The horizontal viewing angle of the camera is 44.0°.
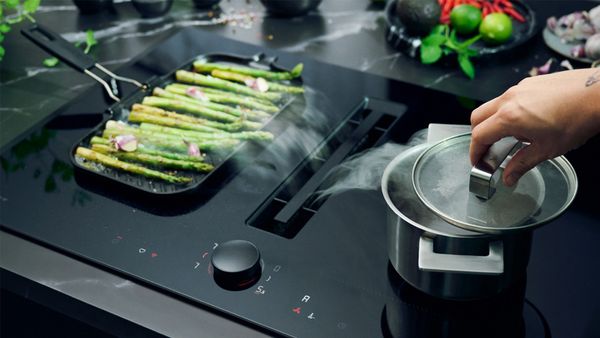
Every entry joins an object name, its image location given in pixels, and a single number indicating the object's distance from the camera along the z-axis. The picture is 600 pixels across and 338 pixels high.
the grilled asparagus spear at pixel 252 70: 1.53
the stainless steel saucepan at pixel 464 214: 0.90
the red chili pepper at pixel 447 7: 1.71
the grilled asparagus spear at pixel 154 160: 1.29
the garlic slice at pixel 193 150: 1.32
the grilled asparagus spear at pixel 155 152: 1.31
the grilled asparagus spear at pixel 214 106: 1.43
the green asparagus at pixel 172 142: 1.35
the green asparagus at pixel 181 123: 1.39
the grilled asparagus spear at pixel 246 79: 1.50
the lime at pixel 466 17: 1.61
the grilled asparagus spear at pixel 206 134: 1.36
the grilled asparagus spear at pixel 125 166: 1.27
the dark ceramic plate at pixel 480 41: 1.60
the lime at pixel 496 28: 1.57
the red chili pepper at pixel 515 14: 1.71
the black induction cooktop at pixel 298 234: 1.02
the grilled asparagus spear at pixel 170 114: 1.41
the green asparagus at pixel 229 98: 1.45
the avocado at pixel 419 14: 1.60
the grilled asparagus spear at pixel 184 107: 1.43
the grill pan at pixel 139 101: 1.26
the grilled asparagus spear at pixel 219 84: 1.48
